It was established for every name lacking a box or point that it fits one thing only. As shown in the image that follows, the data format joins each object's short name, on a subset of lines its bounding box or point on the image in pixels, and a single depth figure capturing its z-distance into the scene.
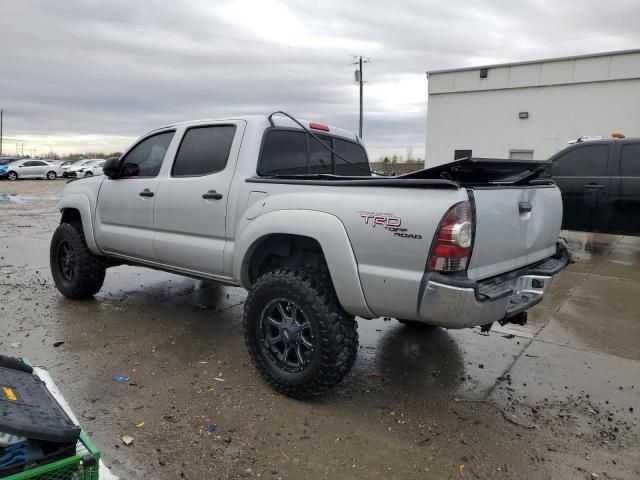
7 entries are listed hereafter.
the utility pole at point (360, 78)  37.94
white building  17.81
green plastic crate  2.04
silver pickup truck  2.88
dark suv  8.22
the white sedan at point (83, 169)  37.16
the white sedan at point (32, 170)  33.41
